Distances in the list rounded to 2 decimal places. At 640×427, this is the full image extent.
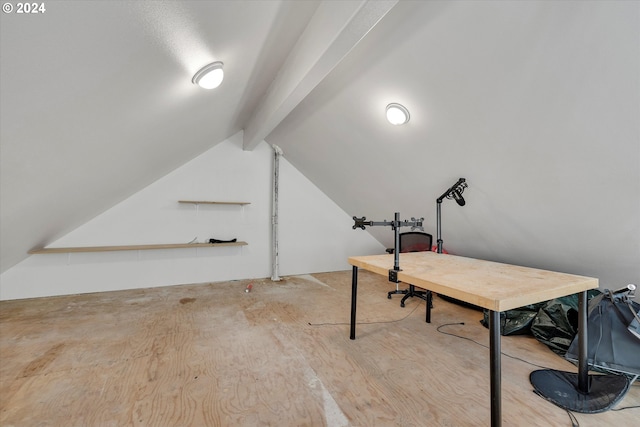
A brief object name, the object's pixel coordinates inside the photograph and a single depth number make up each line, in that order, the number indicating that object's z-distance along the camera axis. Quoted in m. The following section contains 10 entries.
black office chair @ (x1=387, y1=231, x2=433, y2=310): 3.24
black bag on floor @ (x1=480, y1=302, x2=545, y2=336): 2.39
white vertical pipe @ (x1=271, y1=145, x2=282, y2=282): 4.33
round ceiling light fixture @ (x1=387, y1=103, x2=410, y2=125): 2.13
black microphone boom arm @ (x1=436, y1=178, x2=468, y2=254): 2.40
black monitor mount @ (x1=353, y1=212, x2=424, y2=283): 1.69
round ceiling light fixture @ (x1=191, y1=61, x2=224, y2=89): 1.75
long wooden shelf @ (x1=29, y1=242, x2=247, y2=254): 3.23
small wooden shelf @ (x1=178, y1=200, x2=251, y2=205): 3.94
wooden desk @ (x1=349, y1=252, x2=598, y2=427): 1.12
